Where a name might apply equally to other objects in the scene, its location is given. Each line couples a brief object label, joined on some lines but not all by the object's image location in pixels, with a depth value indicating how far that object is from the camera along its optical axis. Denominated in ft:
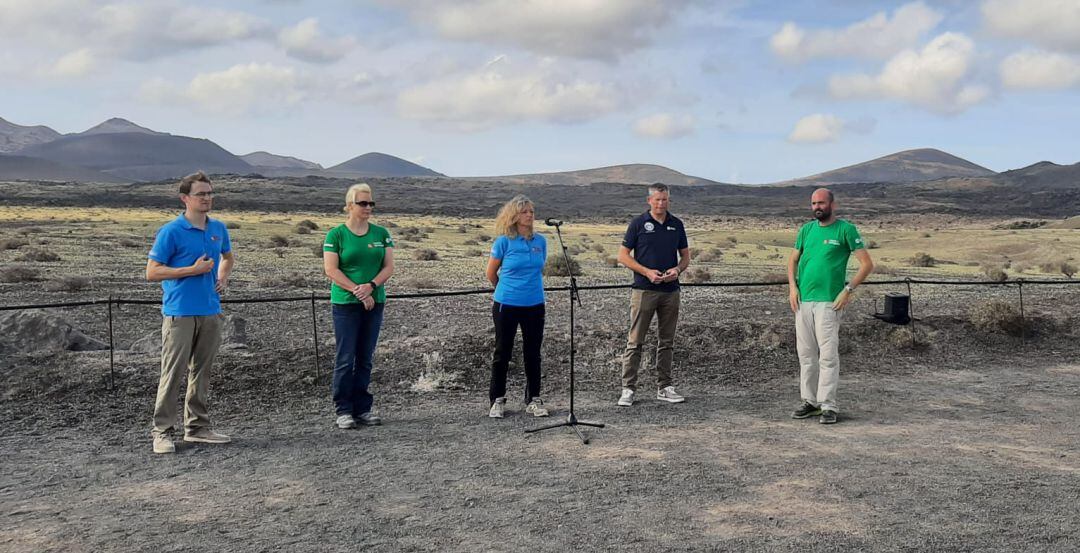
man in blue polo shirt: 18.76
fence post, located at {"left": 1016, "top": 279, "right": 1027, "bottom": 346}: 34.78
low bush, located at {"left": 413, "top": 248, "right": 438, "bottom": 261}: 85.92
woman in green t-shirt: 20.58
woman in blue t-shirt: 21.74
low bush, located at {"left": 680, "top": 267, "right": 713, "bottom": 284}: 66.85
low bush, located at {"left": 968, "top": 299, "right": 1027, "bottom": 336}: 35.35
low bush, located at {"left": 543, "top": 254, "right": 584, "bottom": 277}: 70.54
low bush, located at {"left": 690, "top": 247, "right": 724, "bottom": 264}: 93.97
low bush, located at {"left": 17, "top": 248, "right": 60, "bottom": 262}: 70.95
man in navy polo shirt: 23.81
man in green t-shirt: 22.22
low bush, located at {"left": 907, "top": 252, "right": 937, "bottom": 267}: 89.92
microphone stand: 21.39
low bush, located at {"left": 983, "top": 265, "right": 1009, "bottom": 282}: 69.97
